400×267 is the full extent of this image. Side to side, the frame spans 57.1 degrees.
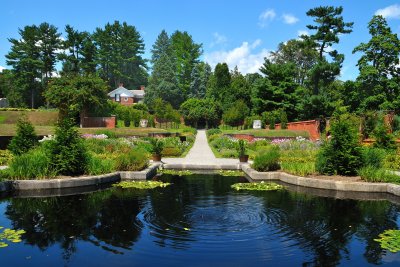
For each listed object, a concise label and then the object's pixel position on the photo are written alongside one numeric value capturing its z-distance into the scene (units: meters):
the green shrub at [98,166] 12.26
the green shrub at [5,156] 15.42
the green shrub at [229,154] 21.00
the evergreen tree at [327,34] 37.22
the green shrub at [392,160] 14.96
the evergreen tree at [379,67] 33.69
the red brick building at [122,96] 70.00
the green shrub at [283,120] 38.09
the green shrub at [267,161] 14.04
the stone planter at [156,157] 17.53
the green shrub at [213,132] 45.18
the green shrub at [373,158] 12.20
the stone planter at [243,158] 17.28
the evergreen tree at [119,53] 76.50
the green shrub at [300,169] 12.83
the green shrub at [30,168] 11.08
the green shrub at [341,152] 12.05
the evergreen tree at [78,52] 55.97
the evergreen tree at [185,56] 76.12
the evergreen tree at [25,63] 55.22
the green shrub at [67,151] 11.68
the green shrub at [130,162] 13.70
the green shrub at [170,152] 21.27
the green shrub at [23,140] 15.96
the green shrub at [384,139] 17.94
